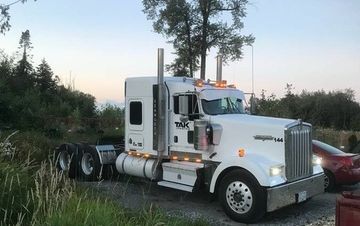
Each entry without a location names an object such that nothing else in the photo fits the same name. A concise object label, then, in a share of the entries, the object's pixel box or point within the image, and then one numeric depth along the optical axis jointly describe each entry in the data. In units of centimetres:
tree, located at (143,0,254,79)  2936
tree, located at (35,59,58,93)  3751
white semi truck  1005
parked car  1358
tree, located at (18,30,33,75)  3875
